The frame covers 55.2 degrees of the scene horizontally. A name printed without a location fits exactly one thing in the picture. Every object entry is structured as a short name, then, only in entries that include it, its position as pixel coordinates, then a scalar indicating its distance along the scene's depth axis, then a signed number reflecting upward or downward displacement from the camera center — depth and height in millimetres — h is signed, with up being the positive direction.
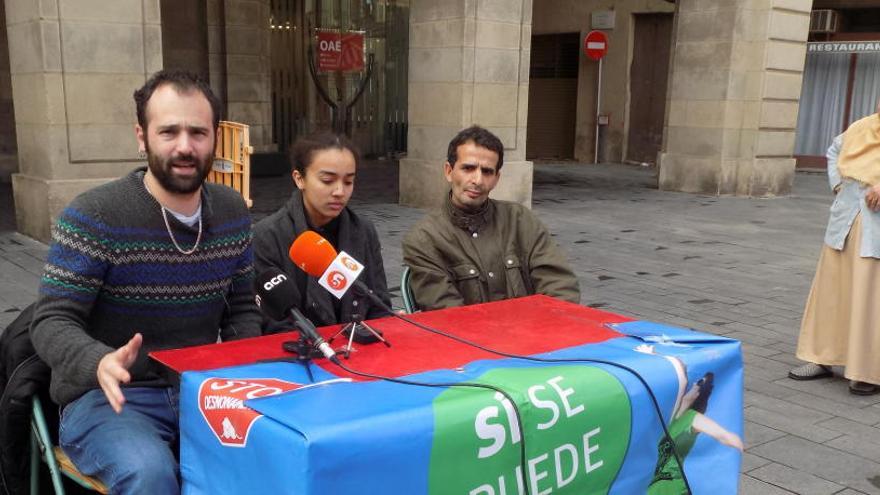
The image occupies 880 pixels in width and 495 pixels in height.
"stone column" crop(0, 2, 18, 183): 12900 -789
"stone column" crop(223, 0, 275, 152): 14453 +244
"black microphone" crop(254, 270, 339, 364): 2432 -607
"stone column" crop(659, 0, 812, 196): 13266 +2
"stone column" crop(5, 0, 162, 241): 7484 -91
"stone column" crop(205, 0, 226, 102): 14344 +562
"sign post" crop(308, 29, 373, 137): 17141 +433
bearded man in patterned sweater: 2164 -569
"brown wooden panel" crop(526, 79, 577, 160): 21172 -782
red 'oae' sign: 17203 +627
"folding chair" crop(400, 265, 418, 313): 3590 -885
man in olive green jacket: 3529 -677
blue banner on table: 1703 -766
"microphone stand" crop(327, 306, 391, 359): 2322 -678
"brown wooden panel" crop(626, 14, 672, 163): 19672 +215
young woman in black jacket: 3109 -547
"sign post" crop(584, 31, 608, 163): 19594 +1007
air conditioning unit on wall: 18750 +1611
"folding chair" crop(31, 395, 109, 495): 2234 -1049
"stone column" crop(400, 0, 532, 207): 10406 +19
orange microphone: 2303 -460
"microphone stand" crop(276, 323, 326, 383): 2146 -688
